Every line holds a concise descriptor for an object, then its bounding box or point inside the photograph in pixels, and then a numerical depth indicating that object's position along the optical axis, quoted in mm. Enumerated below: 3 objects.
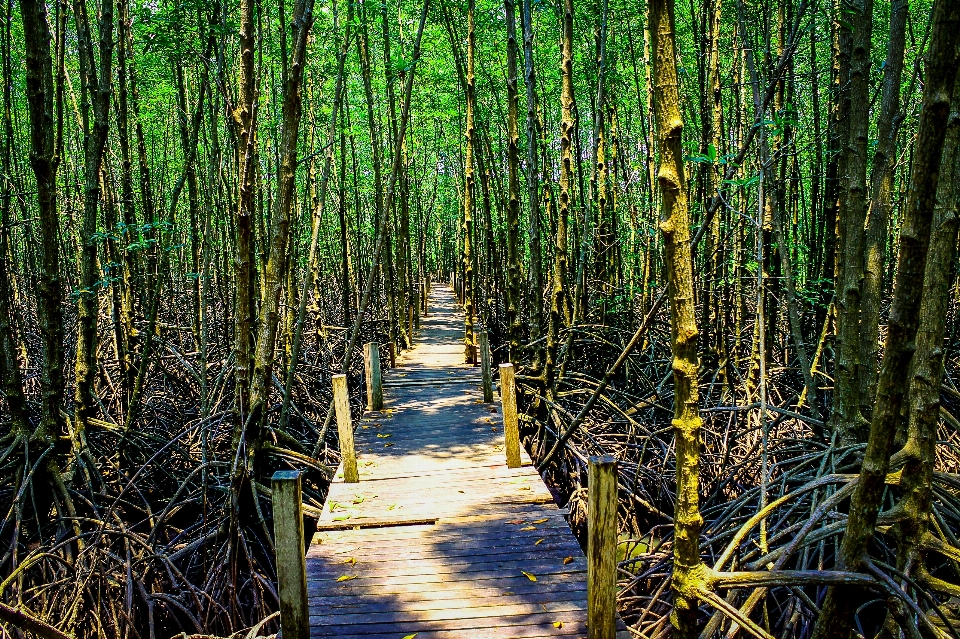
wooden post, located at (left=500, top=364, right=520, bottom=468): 4971
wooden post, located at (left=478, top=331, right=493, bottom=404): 7285
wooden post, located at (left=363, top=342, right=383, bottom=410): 7047
